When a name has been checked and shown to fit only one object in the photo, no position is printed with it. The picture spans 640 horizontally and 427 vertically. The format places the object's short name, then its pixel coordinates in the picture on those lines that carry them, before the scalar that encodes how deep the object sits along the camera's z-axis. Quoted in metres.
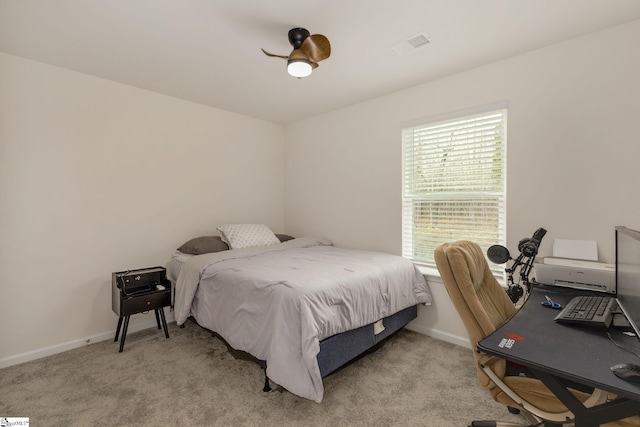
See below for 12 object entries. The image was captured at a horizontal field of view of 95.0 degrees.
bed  1.76
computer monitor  1.08
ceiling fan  1.96
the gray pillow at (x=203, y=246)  3.11
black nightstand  2.59
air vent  2.15
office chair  1.19
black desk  0.93
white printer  1.72
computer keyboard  1.27
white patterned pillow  3.30
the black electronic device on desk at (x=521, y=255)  1.85
